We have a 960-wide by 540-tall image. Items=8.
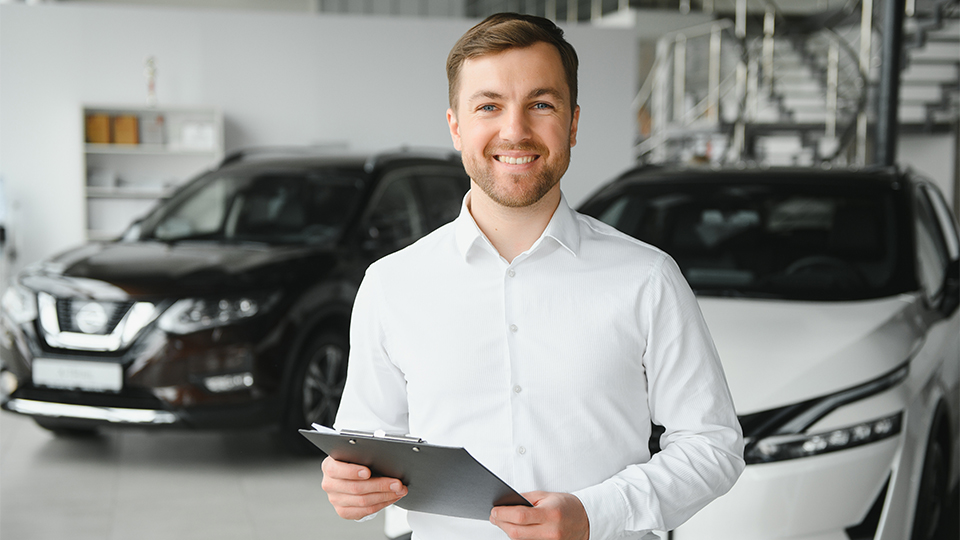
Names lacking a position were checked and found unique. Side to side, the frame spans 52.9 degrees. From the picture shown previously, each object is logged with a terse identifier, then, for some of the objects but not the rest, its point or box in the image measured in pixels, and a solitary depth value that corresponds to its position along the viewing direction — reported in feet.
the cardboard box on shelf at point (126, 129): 28.35
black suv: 13.41
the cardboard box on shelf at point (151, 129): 28.50
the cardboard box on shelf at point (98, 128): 28.32
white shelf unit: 28.43
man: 4.49
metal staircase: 30.25
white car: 7.77
